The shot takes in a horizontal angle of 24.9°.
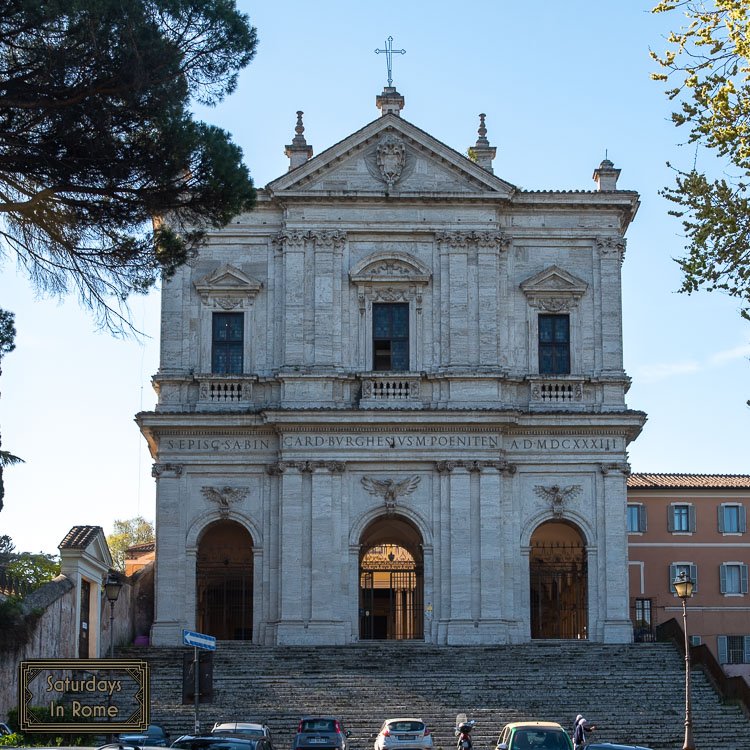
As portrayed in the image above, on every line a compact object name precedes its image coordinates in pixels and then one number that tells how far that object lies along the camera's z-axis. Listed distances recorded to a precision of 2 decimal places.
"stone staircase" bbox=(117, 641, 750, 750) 40.22
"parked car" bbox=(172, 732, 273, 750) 25.80
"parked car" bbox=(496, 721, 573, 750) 30.11
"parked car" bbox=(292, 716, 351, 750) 34.62
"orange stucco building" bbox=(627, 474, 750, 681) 59.06
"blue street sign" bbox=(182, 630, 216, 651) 29.58
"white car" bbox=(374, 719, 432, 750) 35.25
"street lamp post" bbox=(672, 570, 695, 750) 34.25
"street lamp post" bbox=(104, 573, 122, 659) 40.69
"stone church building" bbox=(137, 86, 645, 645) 49.31
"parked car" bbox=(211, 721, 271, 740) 33.47
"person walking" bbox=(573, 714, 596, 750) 36.34
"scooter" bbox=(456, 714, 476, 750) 34.71
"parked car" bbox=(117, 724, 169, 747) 33.33
